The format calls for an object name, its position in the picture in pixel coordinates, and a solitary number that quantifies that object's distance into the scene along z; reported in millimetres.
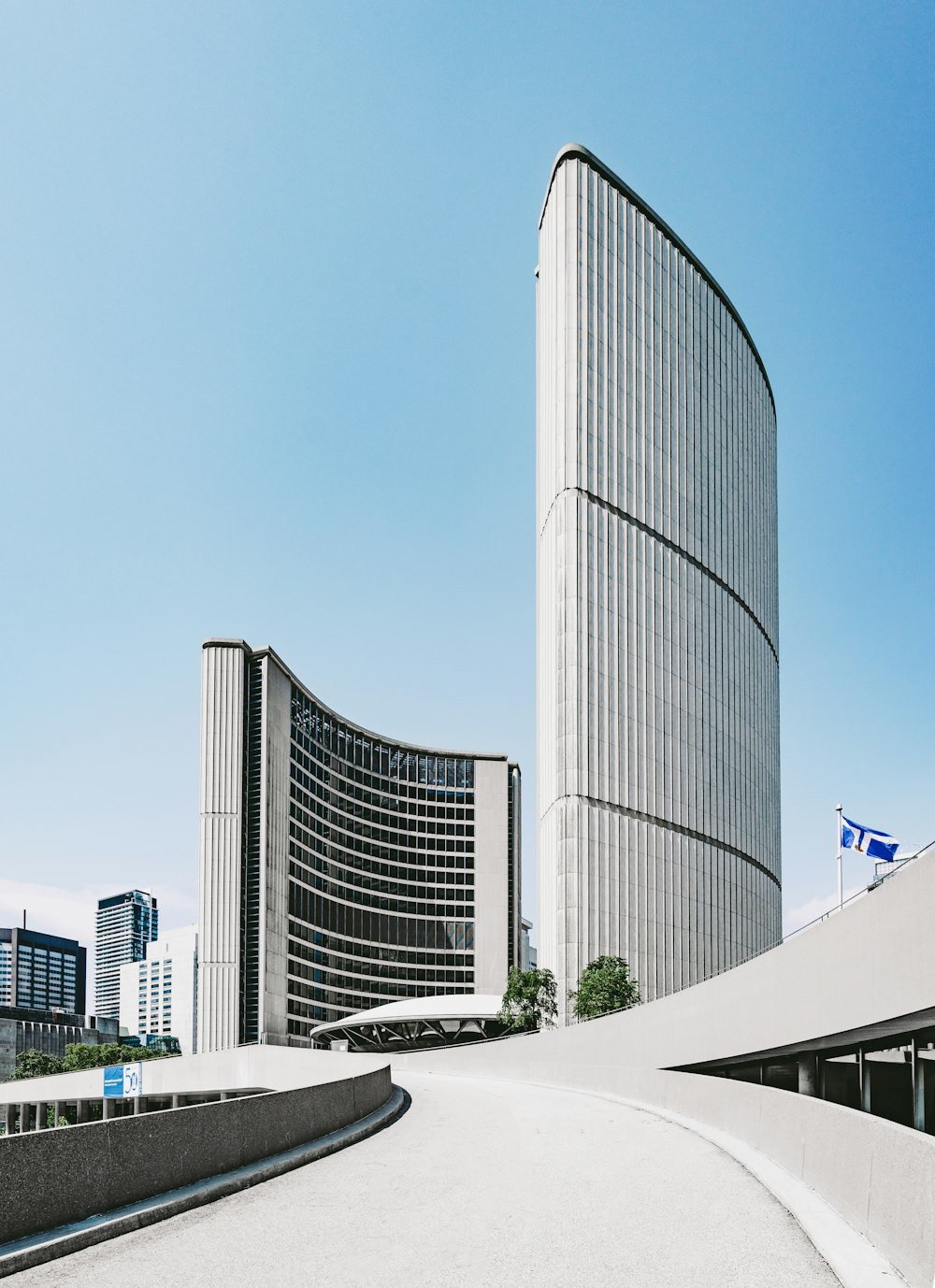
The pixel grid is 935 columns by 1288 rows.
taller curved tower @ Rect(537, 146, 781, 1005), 93438
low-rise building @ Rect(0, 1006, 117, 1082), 159375
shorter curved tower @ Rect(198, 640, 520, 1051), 125188
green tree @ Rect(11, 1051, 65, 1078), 151625
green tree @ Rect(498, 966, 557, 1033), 74125
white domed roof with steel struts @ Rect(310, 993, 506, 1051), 105250
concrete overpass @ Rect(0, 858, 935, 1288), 9398
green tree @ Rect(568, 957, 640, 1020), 66875
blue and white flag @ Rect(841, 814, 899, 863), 29672
